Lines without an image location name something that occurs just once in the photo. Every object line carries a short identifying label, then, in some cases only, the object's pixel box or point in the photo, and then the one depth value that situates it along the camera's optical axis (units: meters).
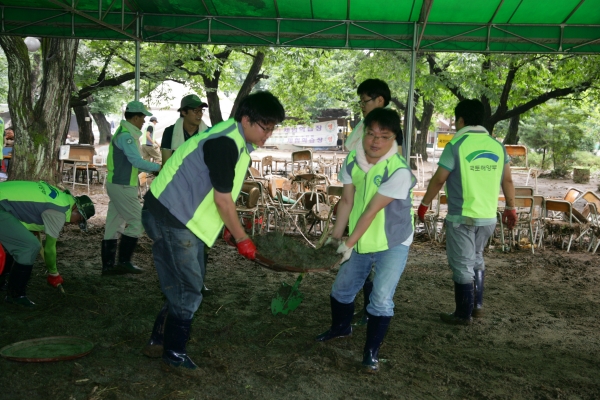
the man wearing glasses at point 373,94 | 4.67
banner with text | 36.56
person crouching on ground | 4.70
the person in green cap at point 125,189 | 5.97
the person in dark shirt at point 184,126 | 5.77
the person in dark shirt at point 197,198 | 3.33
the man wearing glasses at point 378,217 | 3.67
